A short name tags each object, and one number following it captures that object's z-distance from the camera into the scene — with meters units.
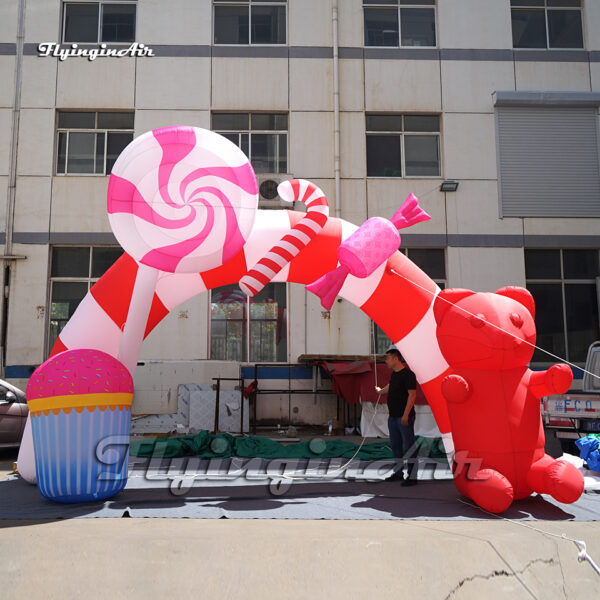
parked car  10.02
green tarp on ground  9.95
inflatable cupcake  6.10
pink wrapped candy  6.33
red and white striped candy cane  6.45
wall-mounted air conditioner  15.58
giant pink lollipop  6.10
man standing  7.90
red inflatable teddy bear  5.97
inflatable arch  6.10
